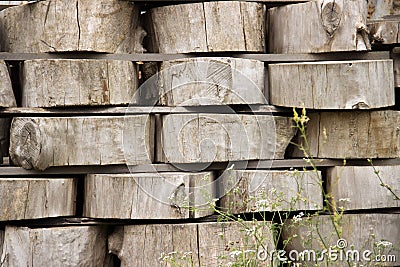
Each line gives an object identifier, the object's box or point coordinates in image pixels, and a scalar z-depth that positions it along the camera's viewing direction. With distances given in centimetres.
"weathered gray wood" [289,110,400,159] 564
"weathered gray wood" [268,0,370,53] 546
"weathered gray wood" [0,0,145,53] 545
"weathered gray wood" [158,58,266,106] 547
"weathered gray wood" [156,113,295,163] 545
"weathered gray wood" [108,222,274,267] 543
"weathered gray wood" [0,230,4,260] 561
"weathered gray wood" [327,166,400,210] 567
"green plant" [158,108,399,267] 542
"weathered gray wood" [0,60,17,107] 548
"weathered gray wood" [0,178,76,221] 536
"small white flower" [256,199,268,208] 445
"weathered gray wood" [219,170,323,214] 554
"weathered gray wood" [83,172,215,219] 538
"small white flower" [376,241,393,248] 452
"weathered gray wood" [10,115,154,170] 534
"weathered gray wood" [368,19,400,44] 578
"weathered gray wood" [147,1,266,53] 553
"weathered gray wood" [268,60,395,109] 544
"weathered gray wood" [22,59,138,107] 541
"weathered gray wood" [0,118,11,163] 568
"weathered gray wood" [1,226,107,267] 540
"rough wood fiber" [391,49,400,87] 581
